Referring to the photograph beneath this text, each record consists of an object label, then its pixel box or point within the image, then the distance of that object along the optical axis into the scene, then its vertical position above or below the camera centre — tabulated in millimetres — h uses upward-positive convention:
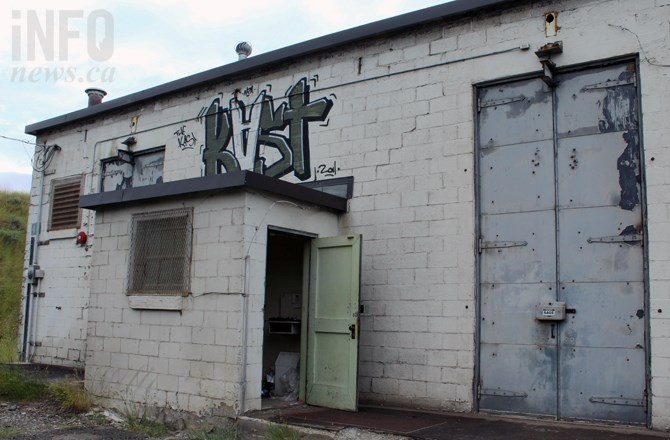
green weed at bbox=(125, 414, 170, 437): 7172 -1596
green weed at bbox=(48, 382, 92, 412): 8156 -1429
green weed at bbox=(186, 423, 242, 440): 6594 -1507
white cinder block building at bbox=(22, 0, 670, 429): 6711 +714
